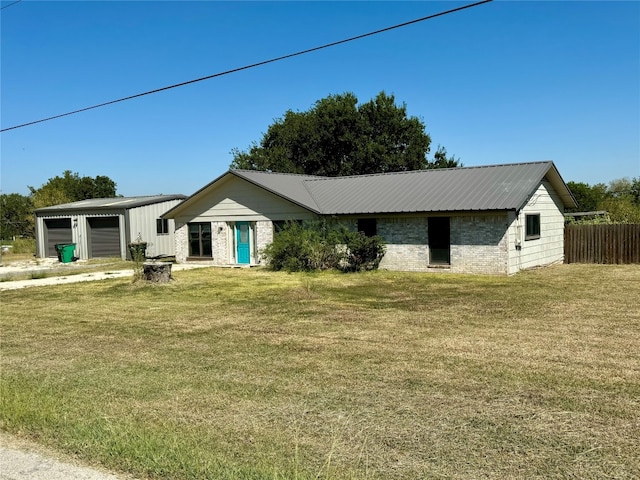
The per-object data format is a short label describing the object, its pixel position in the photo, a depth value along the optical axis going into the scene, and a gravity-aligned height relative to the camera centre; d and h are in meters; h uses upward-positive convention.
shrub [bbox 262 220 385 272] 21.31 -0.91
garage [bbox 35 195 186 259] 30.42 +0.33
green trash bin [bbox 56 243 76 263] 30.02 -1.02
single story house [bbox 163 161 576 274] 19.53 +0.47
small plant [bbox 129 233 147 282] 29.00 -0.88
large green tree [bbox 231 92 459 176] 44.50 +6.98
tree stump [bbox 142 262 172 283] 17.52 -1.30
